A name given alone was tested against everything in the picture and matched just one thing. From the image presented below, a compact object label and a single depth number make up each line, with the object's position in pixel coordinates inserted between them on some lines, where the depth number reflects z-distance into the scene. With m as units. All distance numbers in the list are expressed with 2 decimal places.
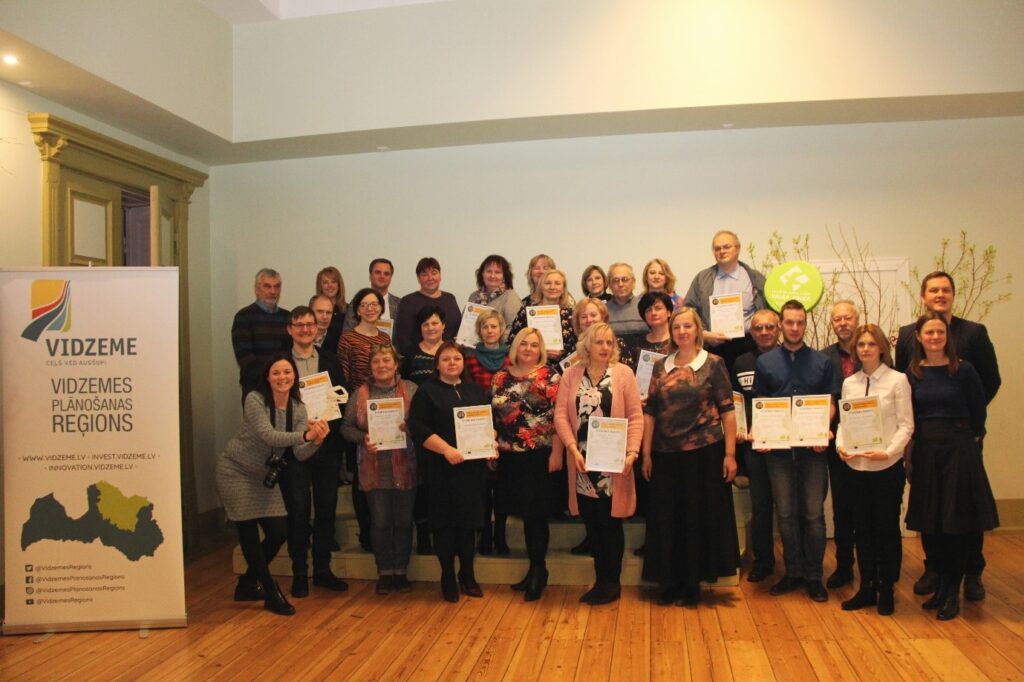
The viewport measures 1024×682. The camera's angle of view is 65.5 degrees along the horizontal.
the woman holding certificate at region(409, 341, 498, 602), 4.46
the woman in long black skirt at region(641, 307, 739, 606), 4.34
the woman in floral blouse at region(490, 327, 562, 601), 4.49
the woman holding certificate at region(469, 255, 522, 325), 5.46
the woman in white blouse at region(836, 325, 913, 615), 4.12
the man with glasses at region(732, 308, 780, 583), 4.70
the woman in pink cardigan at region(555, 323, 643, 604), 4.35
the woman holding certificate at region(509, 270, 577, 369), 4.91
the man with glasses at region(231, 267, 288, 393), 5.50
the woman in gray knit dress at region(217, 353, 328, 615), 4.41
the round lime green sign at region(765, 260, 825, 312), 5.15
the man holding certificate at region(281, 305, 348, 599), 4.66
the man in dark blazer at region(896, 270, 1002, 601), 4.29
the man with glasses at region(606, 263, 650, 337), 5.07
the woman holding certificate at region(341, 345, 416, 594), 4.66
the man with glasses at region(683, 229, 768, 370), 5.09
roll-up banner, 4.25
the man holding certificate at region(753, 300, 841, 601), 4.42
